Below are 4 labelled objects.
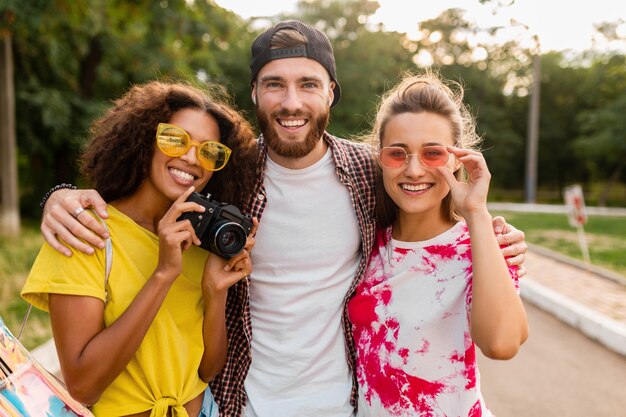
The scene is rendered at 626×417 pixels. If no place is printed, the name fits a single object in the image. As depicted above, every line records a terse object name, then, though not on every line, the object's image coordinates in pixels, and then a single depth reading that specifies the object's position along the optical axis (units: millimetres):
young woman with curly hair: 1647
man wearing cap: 2258
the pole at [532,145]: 24703
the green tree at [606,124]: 19688
